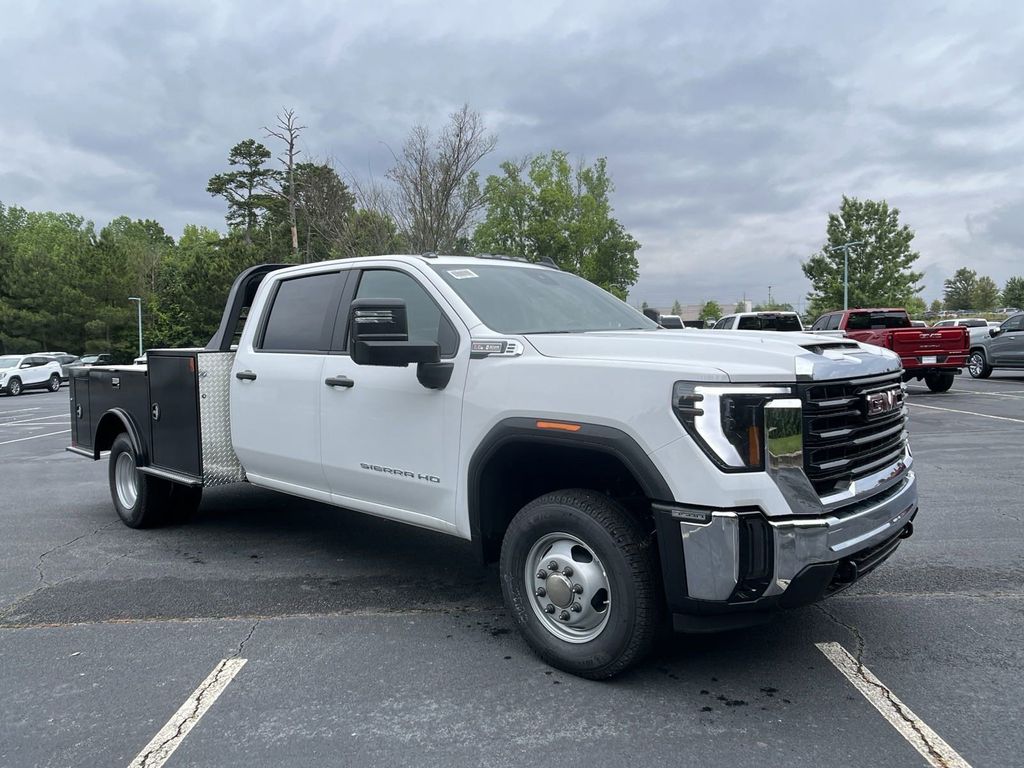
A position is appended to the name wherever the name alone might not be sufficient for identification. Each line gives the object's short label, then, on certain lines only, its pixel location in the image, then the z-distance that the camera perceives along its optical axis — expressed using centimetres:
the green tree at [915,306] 5639
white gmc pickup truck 303
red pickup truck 1692
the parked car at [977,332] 3172
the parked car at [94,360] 3875
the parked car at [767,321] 1897
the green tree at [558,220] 4669
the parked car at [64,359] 3735
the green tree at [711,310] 10315
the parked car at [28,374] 3141
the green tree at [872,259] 4822
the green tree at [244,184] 6238
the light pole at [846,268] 4507
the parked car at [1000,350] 2077
